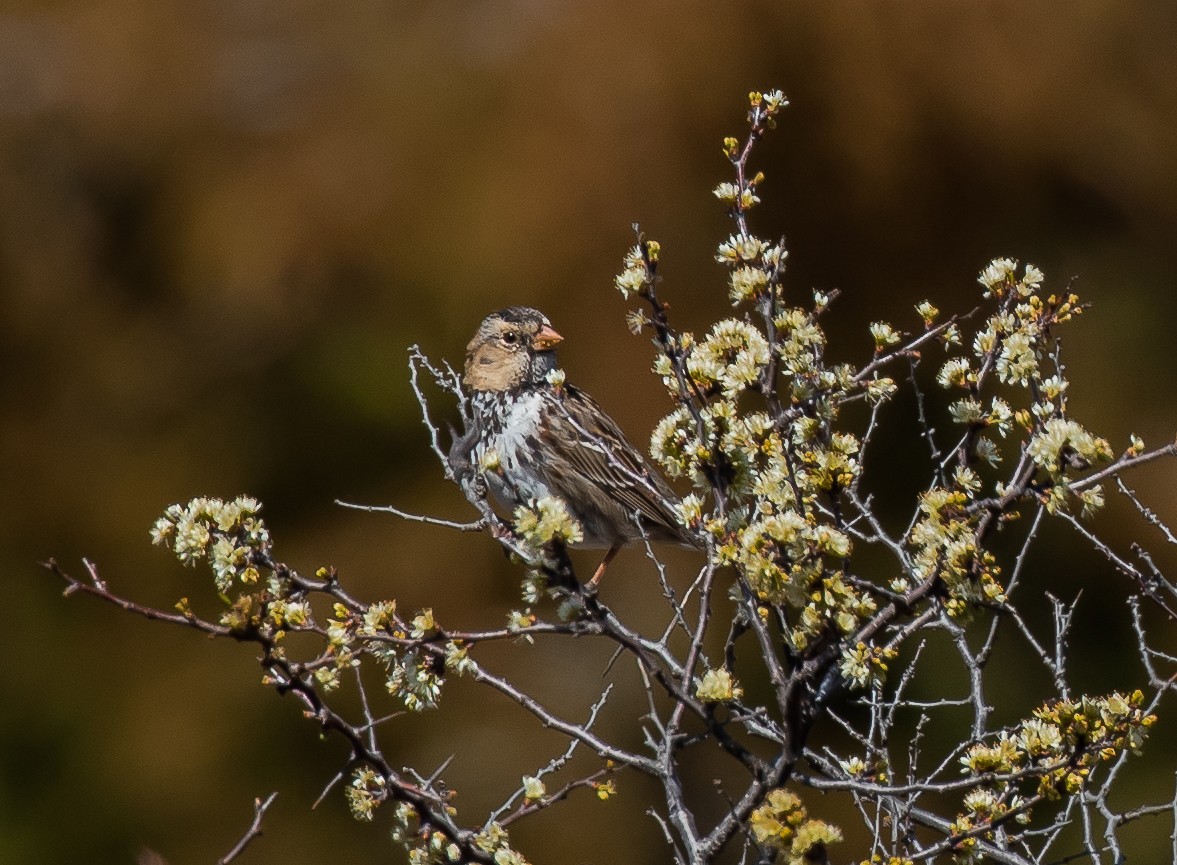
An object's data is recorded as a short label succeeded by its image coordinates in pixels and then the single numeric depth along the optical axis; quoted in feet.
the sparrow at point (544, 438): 29.50
